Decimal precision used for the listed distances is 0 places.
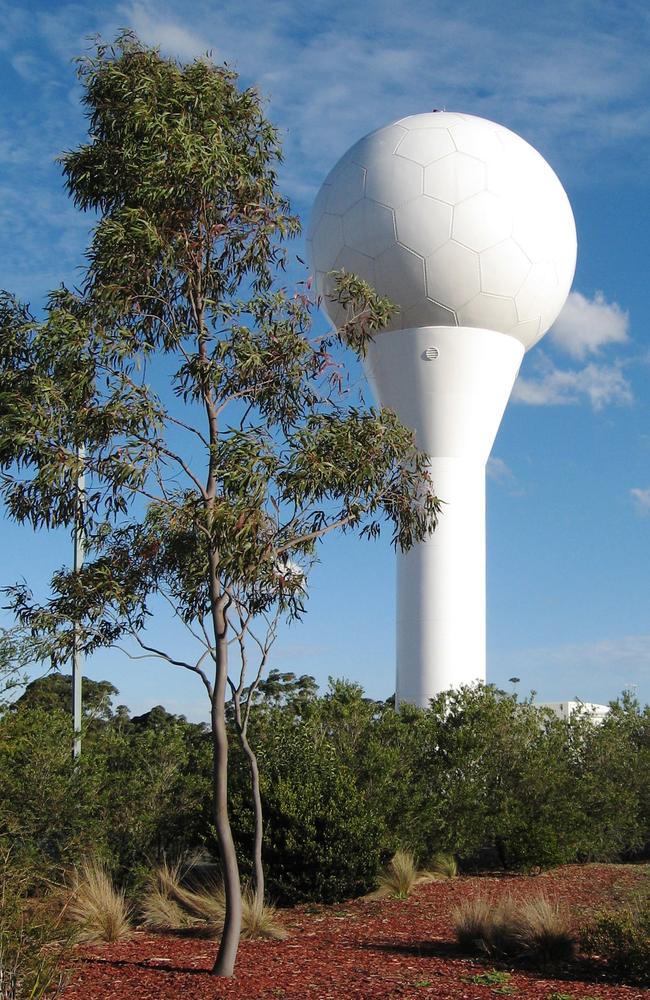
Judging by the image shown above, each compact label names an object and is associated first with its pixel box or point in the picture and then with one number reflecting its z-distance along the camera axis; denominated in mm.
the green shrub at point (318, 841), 14234
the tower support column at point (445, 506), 22156
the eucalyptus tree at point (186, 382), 10930
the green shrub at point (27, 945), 8492
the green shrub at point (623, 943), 9648
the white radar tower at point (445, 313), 22000
